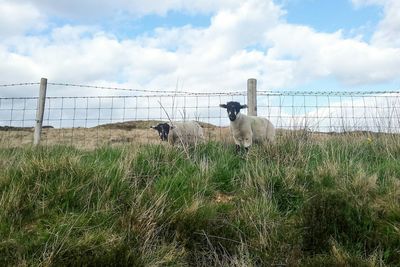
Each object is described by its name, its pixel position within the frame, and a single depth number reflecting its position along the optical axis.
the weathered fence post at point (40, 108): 11.50
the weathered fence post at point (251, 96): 10.35
